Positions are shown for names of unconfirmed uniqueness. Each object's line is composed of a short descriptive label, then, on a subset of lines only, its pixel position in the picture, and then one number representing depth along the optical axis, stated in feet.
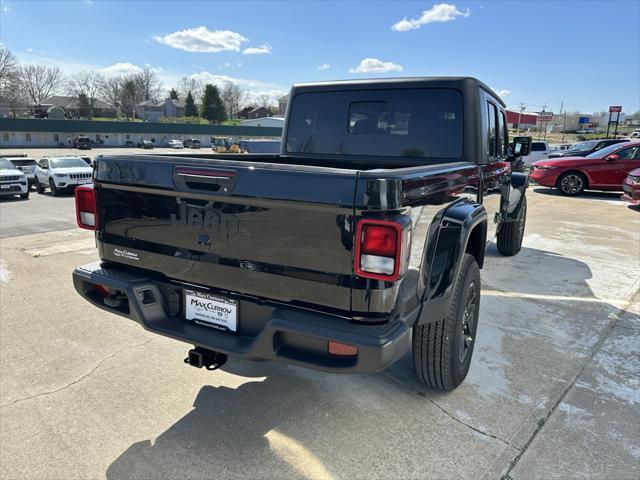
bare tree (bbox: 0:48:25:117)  250.98
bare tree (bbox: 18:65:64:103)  293.64
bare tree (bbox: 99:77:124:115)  321.91
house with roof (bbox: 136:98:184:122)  341.45
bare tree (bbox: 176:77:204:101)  346.13
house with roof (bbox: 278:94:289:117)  360.93
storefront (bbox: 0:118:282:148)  173.47
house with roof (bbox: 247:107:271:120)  406.62
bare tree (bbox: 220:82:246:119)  383.24
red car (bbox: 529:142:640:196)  42.50
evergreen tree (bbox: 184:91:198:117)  311.86
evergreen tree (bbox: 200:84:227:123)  284.61
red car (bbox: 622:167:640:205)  33.94
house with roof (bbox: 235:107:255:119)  410.33
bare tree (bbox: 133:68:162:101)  339.03
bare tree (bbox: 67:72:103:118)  286.46
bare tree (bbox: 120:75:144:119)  310.24
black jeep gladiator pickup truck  6.56
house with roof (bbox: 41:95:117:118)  281.33
